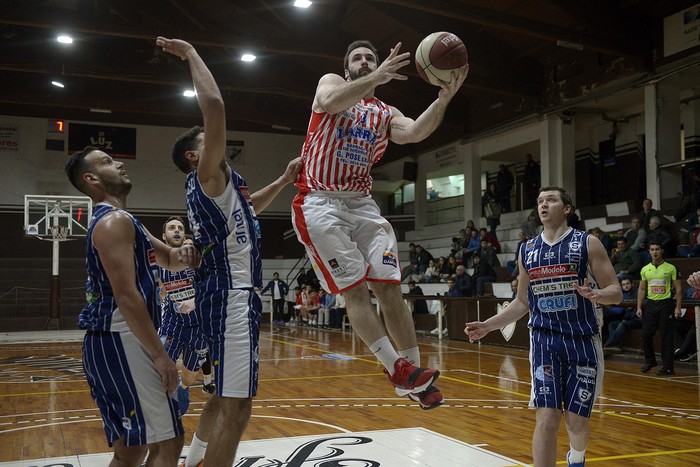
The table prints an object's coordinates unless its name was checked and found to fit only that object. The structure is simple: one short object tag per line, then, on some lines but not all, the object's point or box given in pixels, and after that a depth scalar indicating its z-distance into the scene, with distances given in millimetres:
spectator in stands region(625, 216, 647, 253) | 13273
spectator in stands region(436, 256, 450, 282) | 19303
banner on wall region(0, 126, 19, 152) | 26391
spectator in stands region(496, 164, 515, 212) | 21250
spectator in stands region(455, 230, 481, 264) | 18975
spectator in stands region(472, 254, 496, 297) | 16969
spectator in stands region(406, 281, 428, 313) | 18500
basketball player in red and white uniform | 4043
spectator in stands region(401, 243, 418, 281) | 21334
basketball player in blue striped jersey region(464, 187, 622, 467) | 4445
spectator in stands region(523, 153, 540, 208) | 20609
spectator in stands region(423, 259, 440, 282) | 19469
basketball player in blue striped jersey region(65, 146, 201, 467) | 3217
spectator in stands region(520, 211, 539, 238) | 17141
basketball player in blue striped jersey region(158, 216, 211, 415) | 6309
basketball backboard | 21078
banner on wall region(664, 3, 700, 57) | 15305
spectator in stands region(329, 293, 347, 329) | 21641
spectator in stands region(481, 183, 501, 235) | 20203
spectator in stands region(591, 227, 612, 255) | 13844
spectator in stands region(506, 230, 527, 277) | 15662
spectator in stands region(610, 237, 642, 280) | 12664
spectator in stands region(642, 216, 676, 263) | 12984
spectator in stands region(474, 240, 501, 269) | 17547
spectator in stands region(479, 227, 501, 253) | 18578
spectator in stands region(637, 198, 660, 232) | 13867
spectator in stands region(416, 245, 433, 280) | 21000
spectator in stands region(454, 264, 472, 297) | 16516
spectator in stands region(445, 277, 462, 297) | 16734
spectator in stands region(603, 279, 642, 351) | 12148
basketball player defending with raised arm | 3547
